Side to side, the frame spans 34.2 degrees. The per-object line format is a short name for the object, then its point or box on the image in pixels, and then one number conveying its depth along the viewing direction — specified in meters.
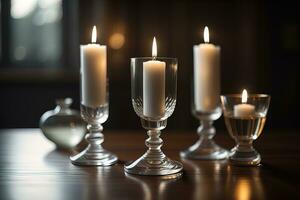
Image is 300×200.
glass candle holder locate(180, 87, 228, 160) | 1.02
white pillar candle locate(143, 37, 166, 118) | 0.88
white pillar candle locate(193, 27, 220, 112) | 1.07
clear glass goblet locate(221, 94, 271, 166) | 0.95
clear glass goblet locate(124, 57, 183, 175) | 0.88
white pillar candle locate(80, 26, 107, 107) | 0.98
